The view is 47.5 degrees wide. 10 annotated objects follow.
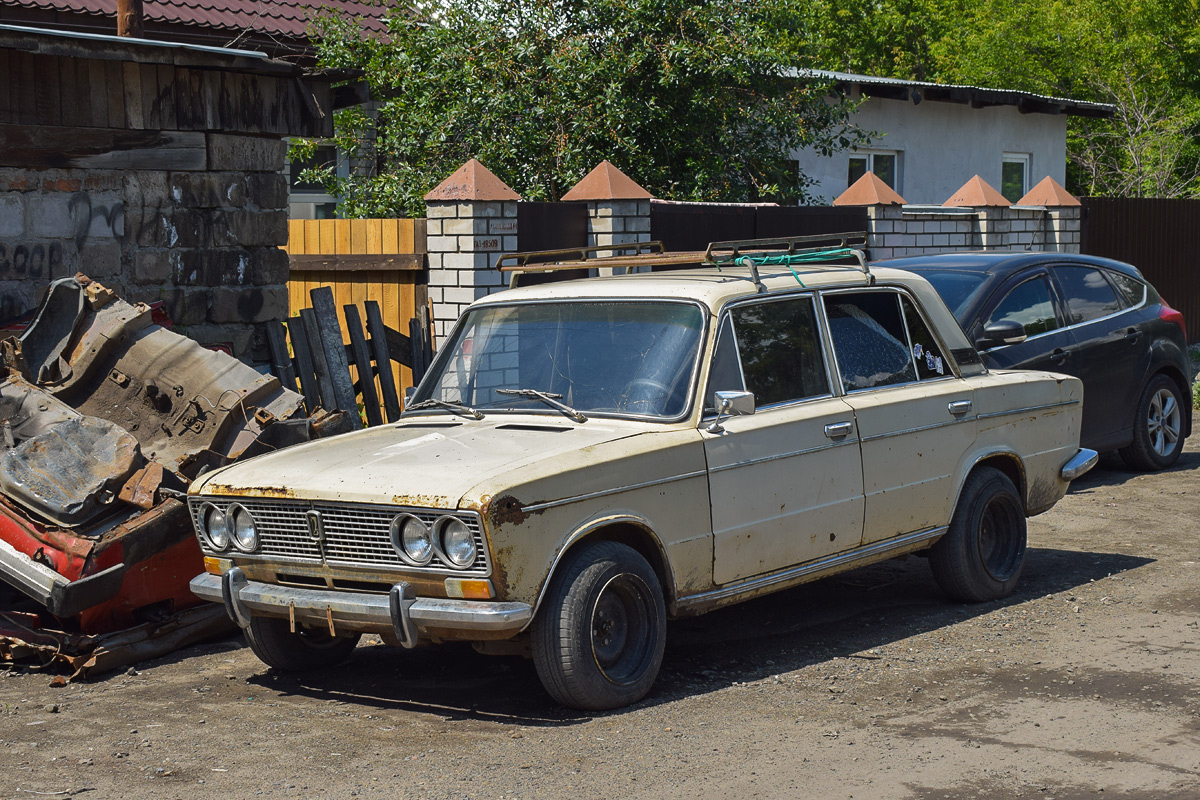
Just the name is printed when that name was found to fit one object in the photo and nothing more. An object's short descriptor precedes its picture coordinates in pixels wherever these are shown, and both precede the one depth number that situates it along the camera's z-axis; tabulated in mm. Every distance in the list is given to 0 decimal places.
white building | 19531
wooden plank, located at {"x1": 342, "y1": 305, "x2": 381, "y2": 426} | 9227
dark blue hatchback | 9398
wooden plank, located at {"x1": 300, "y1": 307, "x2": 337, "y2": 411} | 8922
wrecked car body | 5973
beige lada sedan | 4965
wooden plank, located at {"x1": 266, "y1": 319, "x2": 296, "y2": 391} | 8898
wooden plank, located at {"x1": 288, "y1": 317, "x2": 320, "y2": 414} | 8898
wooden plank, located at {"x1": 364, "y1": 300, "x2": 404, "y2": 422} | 9344
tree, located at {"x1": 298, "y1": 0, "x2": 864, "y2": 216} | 13320
